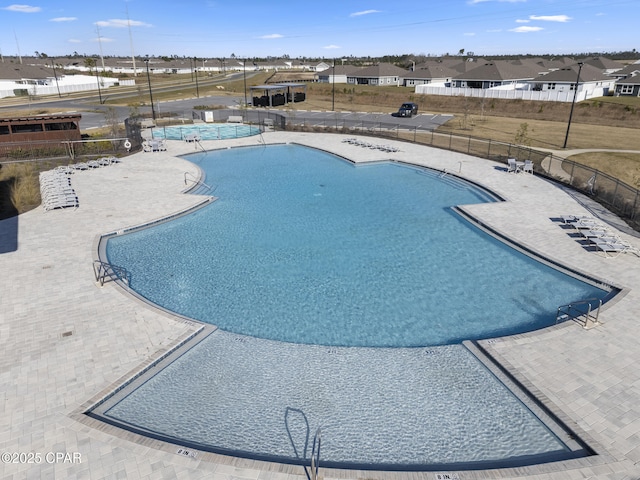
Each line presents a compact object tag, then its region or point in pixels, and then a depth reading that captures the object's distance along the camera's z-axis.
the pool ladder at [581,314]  11.86
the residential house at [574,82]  60.94
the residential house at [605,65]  89.31
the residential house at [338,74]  96.19
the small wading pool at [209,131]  40.00
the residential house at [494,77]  71.19
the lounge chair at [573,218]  18.41
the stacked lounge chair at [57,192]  20.64
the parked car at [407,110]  53.28
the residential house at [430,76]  81.07
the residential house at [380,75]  86.82
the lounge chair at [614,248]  15.84
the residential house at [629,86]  65.25
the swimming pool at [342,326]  8.55
